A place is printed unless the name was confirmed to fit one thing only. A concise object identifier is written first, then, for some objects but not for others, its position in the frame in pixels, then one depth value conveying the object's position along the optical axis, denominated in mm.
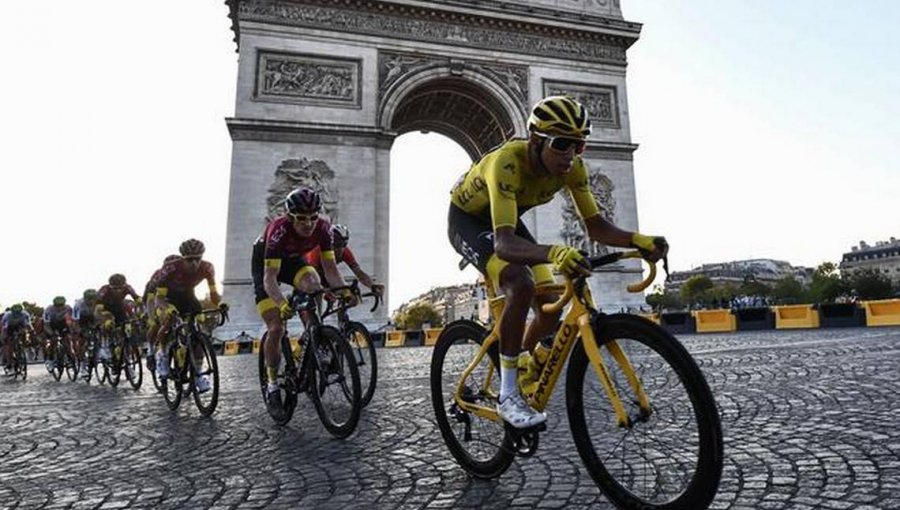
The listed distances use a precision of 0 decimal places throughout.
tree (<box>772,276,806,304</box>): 80625
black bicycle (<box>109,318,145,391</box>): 8445
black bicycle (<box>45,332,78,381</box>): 10992
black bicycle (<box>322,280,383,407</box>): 4789
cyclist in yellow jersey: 2395
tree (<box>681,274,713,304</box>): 88750
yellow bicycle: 1861
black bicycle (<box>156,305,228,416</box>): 5379
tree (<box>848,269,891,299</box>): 66438
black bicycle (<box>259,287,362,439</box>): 3888
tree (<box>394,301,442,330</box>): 97375
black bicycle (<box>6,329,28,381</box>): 12586
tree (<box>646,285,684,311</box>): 86688
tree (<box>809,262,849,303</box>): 72688
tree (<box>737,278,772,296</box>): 82812
